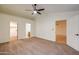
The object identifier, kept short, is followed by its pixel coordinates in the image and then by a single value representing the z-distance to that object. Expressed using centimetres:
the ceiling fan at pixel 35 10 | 159
